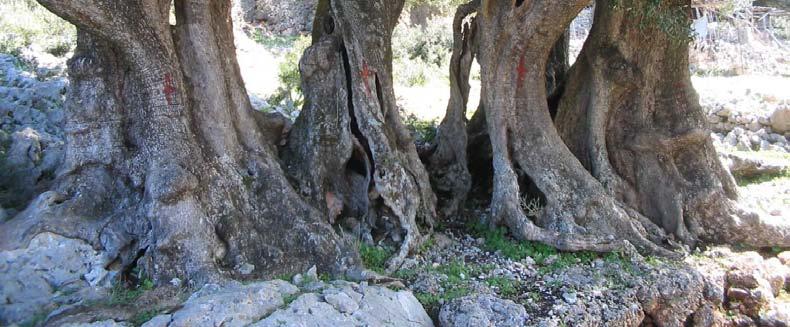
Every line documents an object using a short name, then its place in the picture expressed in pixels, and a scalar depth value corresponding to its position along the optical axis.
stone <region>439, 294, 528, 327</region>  5.51
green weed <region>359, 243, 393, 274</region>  6.81
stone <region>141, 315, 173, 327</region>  4.50
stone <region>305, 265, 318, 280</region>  5.89
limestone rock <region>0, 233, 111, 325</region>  5.56
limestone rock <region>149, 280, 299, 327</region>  4.58
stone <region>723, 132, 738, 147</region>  12.82
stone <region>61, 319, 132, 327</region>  4.52
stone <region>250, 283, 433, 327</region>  4.82
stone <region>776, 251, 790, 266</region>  7.73
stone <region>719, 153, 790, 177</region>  10.47
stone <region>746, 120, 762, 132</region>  13.30
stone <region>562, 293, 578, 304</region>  6.14
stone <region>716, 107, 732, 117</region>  13.56
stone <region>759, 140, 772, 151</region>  12.54
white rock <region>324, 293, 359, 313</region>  5.10
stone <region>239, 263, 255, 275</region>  6.18
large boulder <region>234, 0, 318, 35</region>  20.61
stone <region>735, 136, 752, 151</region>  12.45
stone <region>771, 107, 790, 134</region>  12.95
